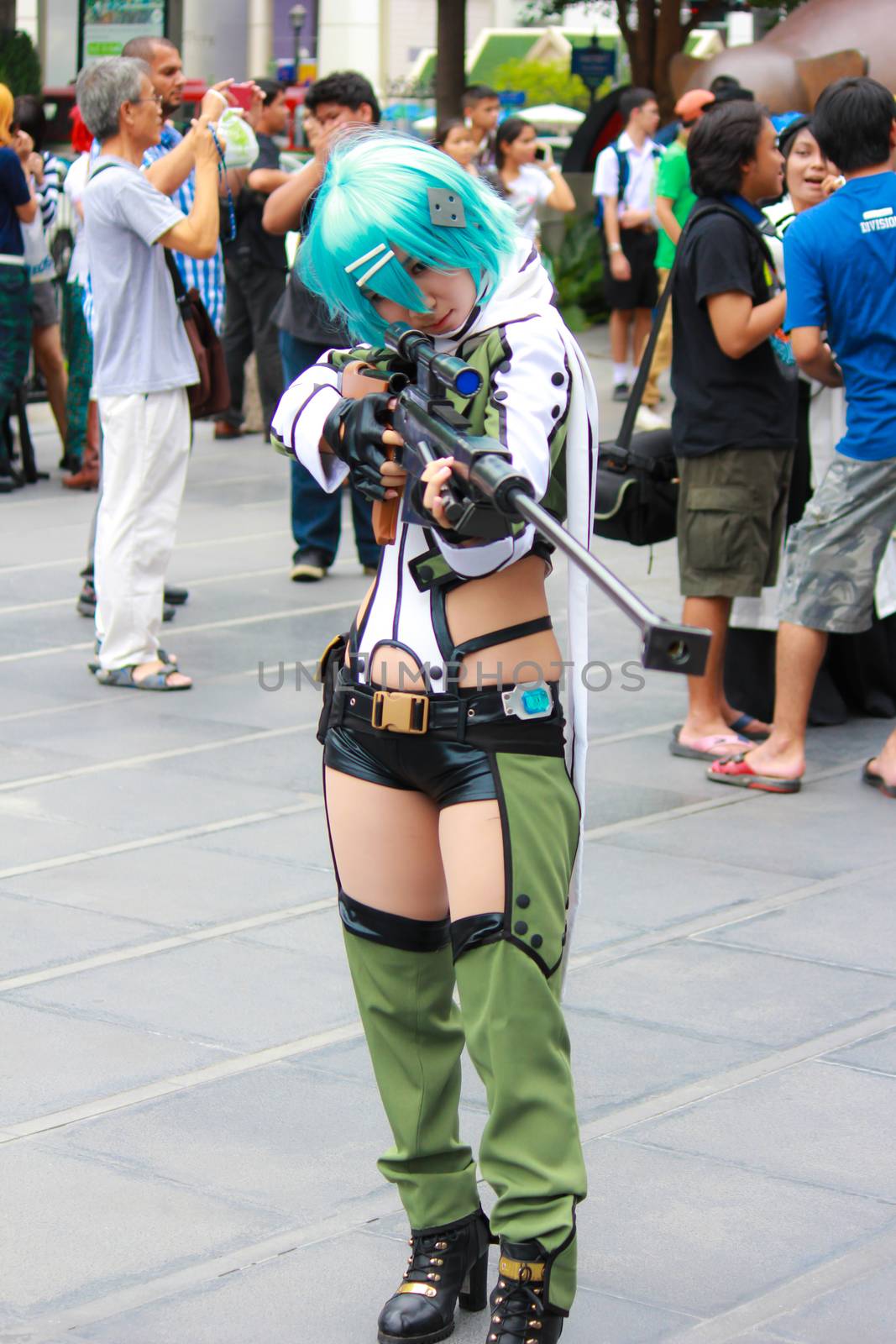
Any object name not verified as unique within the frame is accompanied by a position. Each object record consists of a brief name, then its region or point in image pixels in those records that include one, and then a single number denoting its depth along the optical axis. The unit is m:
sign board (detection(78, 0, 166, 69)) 22.31
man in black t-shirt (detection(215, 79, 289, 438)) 12.01
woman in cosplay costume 2.86
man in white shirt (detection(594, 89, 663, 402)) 14.21
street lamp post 36.06
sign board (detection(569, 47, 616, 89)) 27.75
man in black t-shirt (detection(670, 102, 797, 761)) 6.12
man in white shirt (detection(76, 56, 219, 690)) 7.02
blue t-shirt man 5.79
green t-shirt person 11.85
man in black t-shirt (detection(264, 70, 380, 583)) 8.77
